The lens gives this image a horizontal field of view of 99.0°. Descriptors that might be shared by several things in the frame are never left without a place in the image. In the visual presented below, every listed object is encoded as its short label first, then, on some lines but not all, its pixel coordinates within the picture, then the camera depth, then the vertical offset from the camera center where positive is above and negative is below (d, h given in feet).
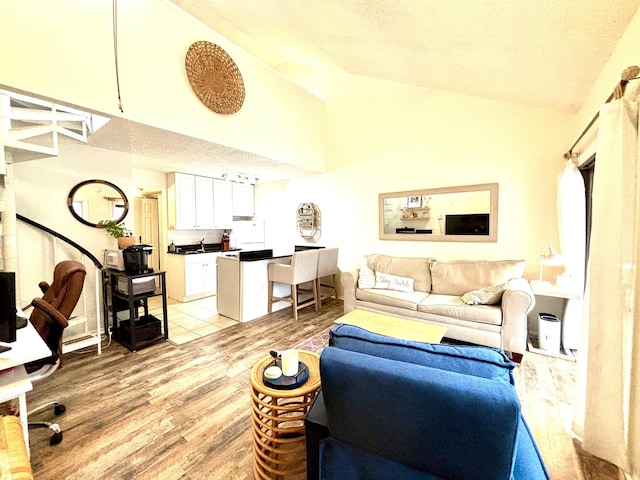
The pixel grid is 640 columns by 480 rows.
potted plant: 10.25 +0.04
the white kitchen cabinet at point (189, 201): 15.83 +1.89
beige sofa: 8.88 -2.47
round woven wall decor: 8.97 +5.41
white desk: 4.11 -2.30
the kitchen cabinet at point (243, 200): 18.94 +2.32
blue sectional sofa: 2.68 -1.96
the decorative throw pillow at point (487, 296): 9.37 -2.27
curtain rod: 4.50 +2.55
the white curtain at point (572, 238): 8.63 -0.24
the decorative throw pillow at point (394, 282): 11.71 -2.22
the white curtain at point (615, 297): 4.55 -1.17
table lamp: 9.40 -0.95
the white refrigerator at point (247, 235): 18.80 -0.18
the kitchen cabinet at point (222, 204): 17.84 +1.89
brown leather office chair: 5.56 -1.83
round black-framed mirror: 10.30 +1.23
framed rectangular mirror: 11.52 +0.79
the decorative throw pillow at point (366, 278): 12.02 -2.08
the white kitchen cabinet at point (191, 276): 15.51 -2.54
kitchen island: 12.34 -2.41
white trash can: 9.18 -3.51
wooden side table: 4.36 -3.31
